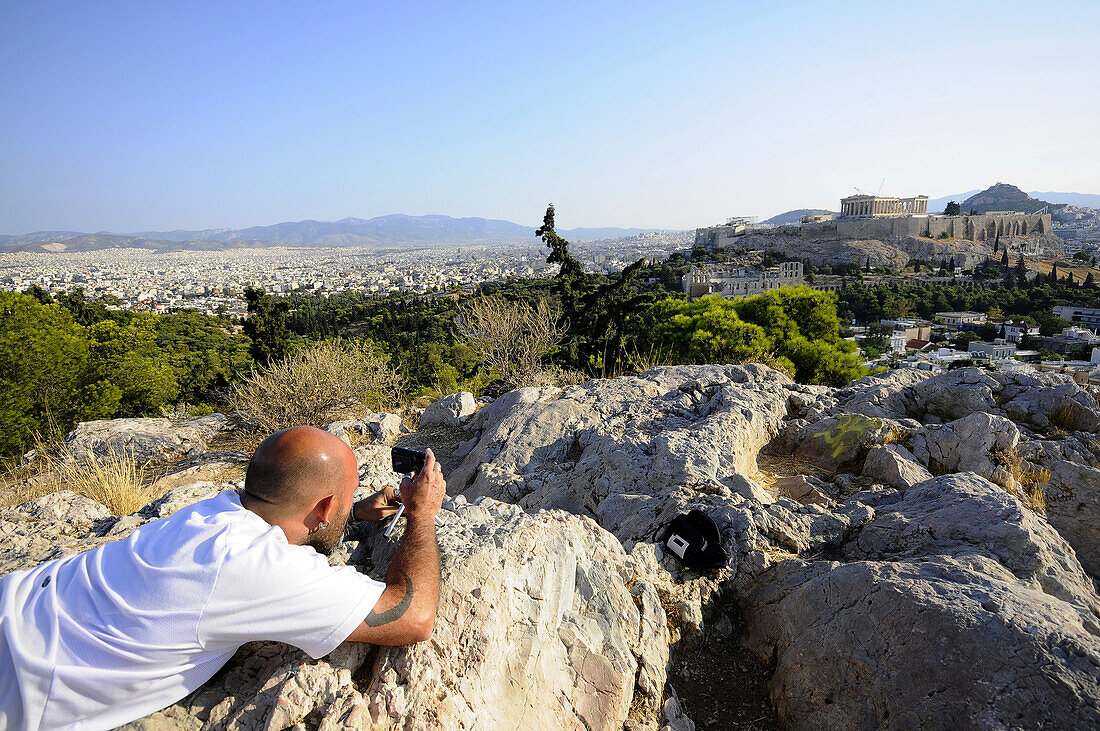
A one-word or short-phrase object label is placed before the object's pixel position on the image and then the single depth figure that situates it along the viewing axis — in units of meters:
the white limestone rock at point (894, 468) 4.13
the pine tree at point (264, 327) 17.94
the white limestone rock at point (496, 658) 1.73
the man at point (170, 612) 1.42
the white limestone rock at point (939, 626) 1.74
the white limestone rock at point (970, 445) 4.29
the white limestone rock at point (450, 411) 7.76
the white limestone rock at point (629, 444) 3.91
